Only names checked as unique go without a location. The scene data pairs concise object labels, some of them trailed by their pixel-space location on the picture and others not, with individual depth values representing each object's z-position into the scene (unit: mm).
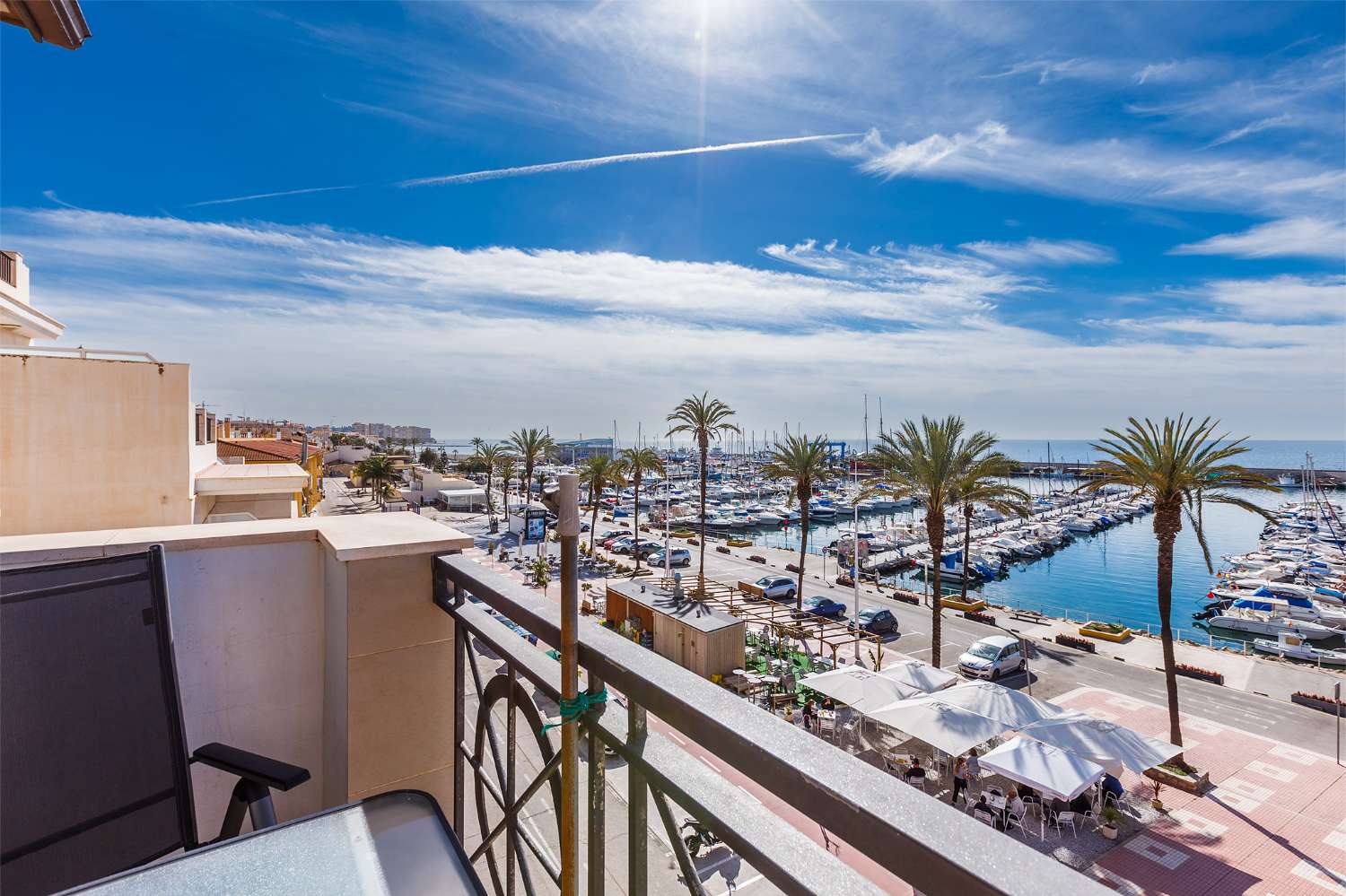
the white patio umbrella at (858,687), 12266
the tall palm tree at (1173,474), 13086
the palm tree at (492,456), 43406
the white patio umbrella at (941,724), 10453
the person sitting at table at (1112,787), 11250
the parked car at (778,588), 26953
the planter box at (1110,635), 22766
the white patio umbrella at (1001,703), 11461
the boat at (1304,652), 22344
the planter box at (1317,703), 16359
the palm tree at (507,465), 40953
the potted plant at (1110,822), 10383
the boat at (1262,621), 26547
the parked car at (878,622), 22969
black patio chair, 1621
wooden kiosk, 16375
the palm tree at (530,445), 35688
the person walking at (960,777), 11095
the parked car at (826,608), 24906
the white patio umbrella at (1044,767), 9359
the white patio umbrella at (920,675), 13156
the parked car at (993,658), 18109
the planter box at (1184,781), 11914
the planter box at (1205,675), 18312
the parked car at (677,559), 33625
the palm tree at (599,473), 35188
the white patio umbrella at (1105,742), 10078
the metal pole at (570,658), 1132
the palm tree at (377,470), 44000
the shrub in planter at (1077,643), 21172
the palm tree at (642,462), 34469
